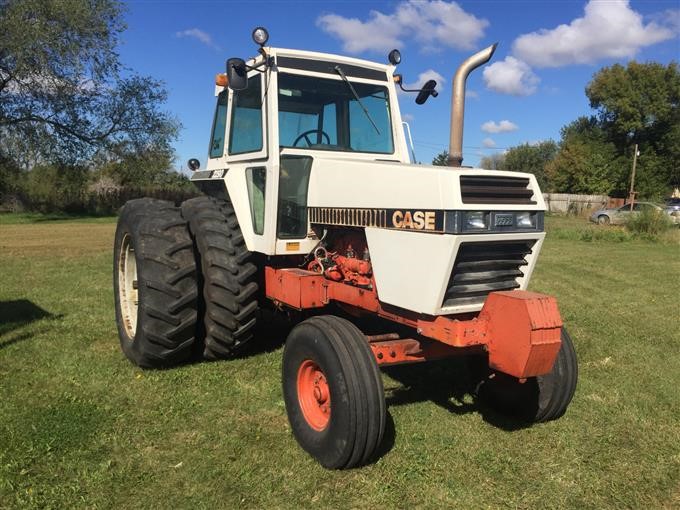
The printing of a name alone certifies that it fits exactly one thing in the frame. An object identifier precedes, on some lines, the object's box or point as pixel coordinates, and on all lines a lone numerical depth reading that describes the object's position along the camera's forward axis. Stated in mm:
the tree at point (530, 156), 70938
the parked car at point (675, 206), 27044
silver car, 20922
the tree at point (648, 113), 45875
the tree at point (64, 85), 23078
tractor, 3381
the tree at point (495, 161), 76262
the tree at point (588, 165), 46781
